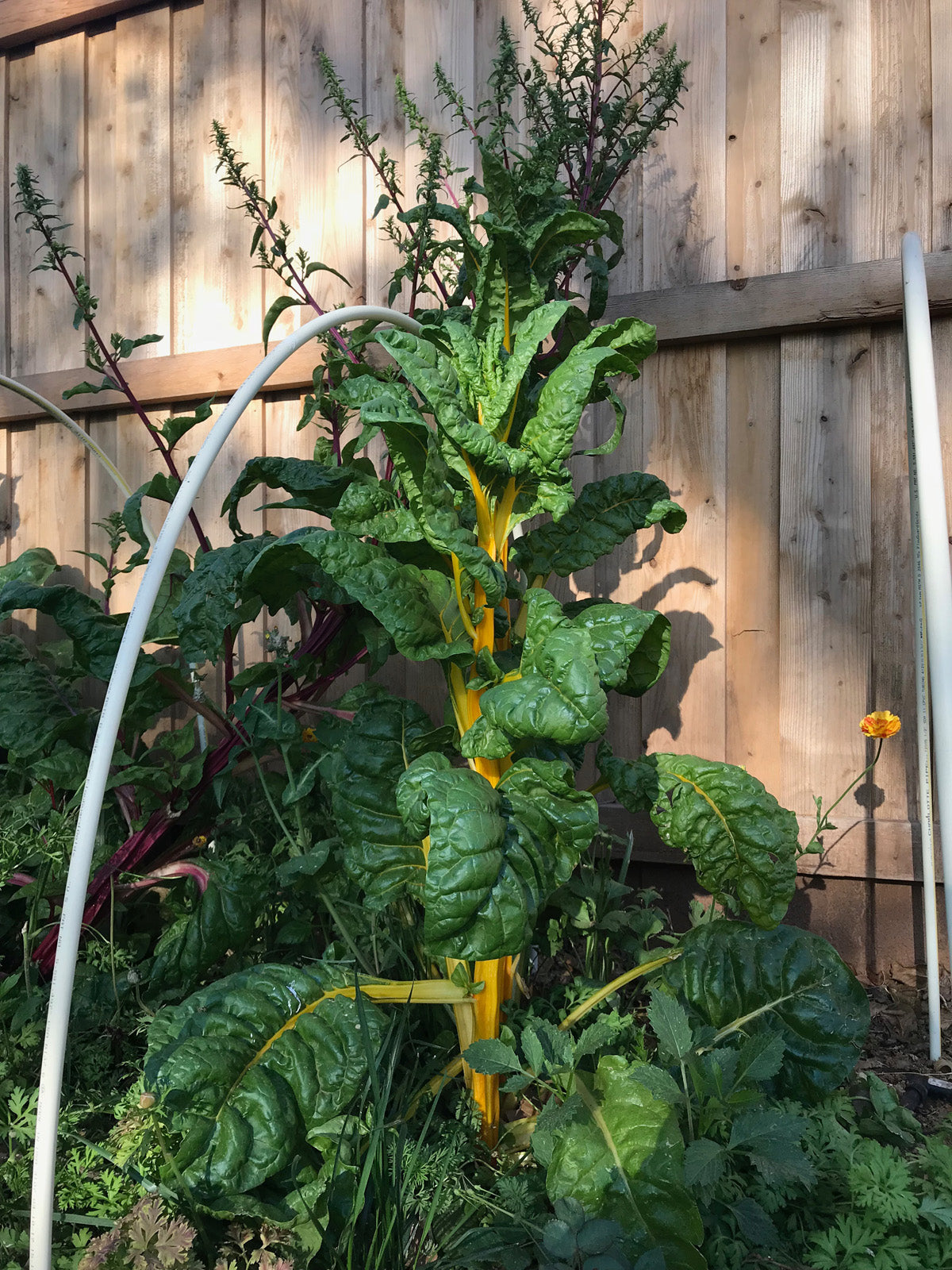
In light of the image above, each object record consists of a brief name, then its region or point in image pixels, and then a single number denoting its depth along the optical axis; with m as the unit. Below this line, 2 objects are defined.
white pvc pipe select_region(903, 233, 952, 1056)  1.12
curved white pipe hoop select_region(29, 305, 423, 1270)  0.77
